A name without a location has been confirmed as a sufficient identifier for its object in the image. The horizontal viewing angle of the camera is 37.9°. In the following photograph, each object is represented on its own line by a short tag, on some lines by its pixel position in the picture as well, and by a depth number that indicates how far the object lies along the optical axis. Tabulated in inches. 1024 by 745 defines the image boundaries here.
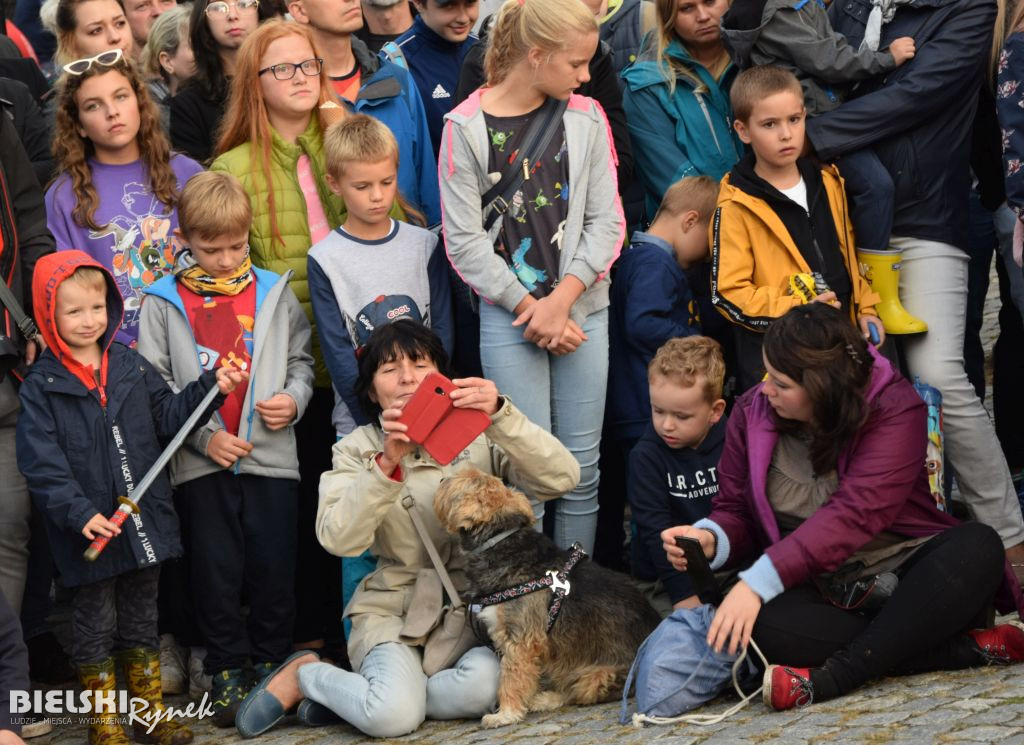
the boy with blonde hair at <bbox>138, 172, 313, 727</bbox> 239.9
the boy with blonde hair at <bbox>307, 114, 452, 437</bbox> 245.0
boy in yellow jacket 249.4
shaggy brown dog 214.4
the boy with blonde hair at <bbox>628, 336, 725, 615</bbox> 235.5
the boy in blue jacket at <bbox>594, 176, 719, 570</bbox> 263.1
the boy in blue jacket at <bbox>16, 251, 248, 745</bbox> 221.0
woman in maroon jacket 198.7
